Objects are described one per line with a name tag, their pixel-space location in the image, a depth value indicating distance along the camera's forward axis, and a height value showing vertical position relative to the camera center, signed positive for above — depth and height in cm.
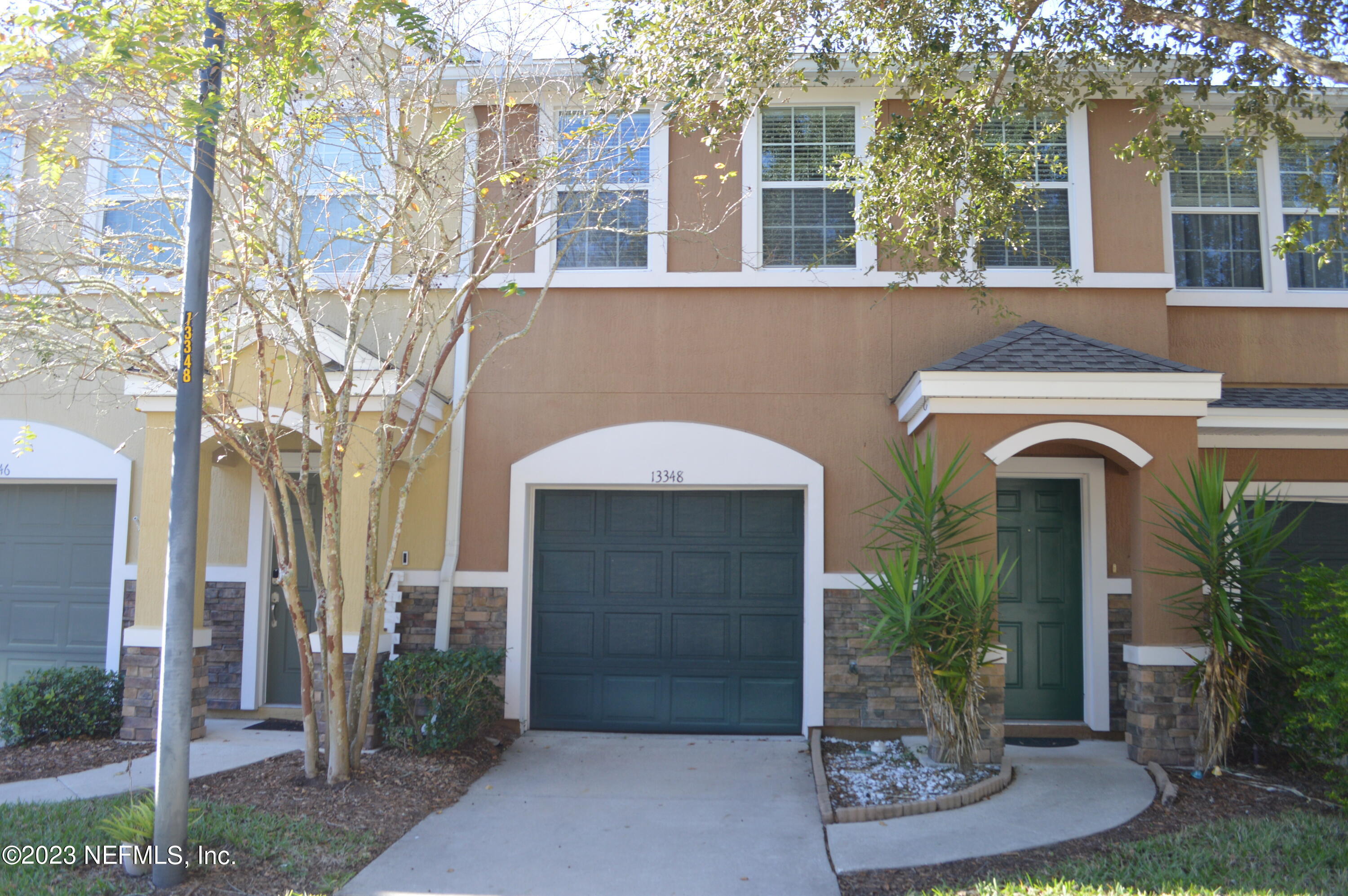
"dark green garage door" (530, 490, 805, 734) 902 -73
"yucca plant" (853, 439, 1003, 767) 702 -51
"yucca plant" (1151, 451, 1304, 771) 701 -40
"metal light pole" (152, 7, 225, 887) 519 -23
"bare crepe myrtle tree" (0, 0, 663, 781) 609 +233
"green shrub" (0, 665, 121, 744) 820 -151
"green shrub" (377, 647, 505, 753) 762 -133
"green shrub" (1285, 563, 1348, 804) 620 -83
